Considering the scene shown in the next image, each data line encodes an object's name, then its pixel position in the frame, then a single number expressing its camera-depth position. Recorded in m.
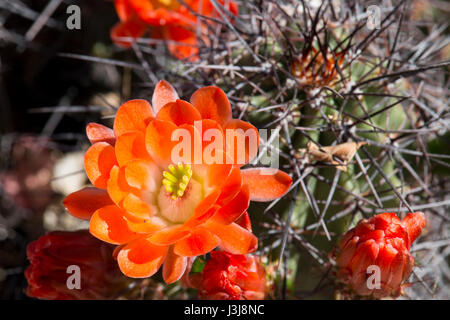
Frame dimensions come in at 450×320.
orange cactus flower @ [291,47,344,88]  0.18
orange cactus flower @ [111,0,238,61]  0.22
